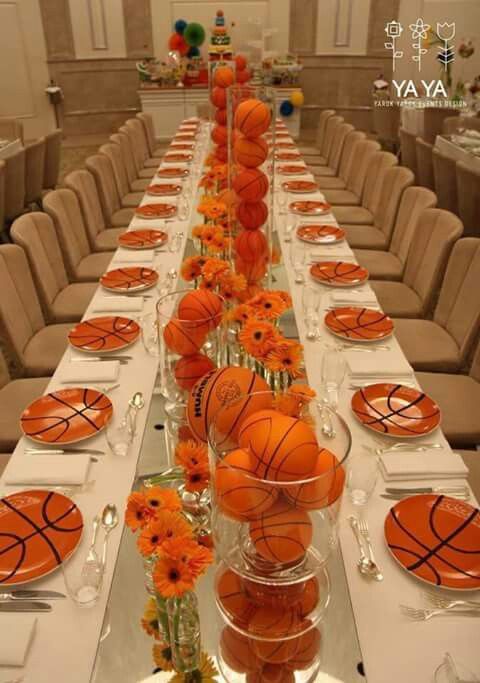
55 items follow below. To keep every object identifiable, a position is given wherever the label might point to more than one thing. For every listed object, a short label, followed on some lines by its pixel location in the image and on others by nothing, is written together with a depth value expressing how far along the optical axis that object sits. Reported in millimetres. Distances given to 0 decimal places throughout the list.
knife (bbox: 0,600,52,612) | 1095
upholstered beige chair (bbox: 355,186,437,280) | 3225
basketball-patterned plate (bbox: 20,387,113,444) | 1539
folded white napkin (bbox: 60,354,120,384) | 1792
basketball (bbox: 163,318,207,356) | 1459
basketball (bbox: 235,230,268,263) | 2189
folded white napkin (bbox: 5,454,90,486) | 1386
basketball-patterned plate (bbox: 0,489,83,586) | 1148
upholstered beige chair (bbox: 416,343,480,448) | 2033
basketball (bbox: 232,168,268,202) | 2145
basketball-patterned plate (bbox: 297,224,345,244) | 2957
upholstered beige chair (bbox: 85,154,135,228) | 4078
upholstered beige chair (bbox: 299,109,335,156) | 6070
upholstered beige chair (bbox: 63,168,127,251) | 3582
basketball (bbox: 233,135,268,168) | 2152
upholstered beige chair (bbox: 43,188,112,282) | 3113
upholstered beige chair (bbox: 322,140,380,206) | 4539
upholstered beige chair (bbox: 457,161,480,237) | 4406
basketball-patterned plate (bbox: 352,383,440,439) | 1562
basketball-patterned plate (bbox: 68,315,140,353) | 1959
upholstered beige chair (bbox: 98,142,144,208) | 4547
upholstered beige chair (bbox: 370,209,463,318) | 2730
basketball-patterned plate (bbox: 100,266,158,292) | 2418
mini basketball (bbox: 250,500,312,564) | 904
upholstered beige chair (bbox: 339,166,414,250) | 3641
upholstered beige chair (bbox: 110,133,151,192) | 4974
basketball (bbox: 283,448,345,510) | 865
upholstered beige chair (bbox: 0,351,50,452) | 2000
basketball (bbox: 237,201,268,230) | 2195
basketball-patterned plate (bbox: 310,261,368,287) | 2457
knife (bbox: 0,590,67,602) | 1115
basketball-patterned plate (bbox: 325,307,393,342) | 2033
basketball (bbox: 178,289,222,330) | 1482
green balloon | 8336
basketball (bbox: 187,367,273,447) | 1055
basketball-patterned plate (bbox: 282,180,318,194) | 3846
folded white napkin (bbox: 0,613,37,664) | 996
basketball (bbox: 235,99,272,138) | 2072
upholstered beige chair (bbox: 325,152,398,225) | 4121
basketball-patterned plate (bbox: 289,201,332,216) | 3375
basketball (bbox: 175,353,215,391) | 1496
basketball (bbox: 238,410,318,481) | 874
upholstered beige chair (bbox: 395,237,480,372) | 2395
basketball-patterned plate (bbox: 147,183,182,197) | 3834
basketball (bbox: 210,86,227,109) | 3527
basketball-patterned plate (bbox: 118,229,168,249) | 2885
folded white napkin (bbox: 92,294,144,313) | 2248
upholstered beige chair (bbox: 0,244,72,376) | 2365
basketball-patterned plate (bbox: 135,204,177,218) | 3359
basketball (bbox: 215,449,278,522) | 873
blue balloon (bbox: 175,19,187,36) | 8484
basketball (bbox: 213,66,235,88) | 3627
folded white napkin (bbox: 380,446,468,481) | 1404
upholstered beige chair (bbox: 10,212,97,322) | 2686
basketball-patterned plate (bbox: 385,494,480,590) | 1130
